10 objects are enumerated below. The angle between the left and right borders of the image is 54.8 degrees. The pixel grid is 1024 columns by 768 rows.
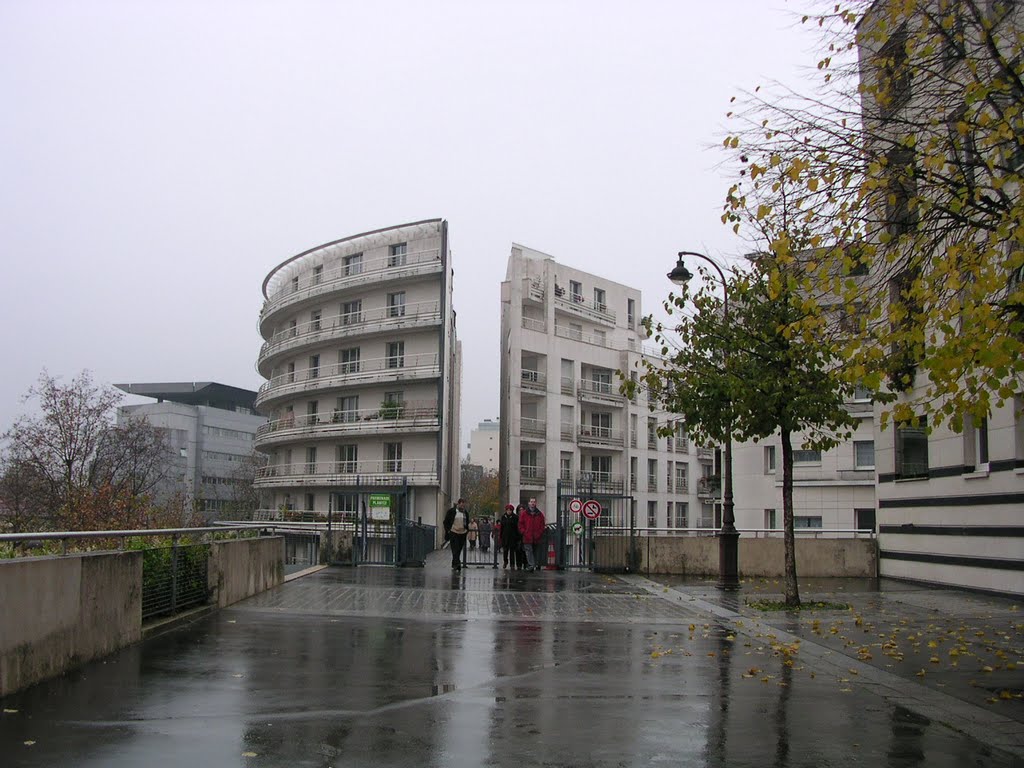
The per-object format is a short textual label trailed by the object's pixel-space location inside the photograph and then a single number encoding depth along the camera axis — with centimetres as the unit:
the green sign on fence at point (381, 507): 2794
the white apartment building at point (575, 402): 6116
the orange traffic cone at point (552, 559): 2606
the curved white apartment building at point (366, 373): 5422
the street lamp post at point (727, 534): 1889
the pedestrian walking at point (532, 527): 2594
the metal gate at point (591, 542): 2395
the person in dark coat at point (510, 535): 2631
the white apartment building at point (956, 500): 1596
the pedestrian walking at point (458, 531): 2542
